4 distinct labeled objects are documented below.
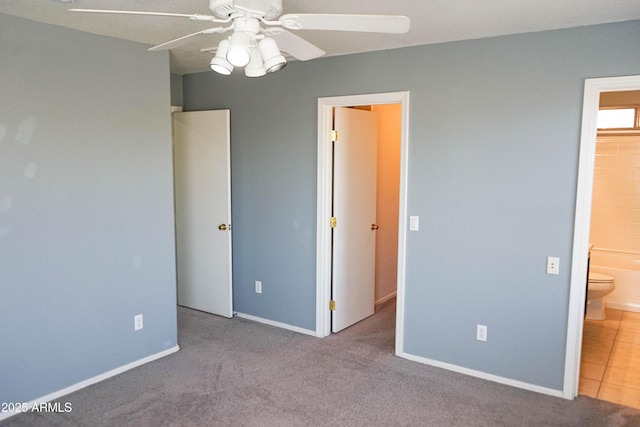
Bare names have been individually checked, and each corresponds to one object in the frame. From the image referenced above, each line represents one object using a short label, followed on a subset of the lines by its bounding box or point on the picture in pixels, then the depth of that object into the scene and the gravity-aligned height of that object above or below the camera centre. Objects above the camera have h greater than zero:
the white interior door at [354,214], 4.13 -0.35
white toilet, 4.67 -1.11
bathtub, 5.04 -1.03
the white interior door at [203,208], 4.45 -0.32
